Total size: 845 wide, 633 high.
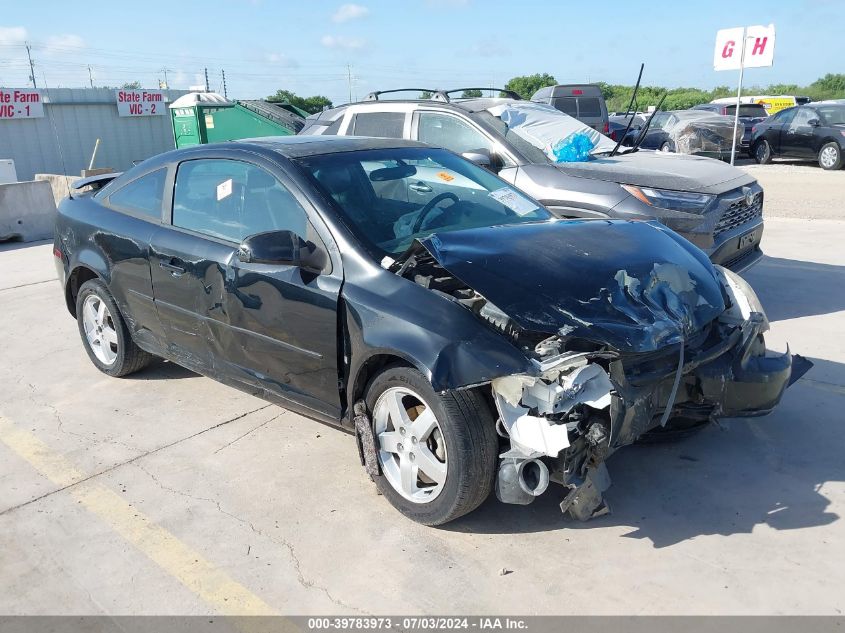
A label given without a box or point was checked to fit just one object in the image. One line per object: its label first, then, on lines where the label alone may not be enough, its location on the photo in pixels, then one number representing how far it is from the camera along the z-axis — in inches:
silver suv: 233.9
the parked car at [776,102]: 1334.9
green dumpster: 641.6
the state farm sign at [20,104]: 772.0
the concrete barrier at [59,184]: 534.4
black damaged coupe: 121.8
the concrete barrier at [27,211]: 472.7
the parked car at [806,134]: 705.0
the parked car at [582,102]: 748.0
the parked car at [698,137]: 752.3
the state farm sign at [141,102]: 898.1
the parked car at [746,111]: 863.7
